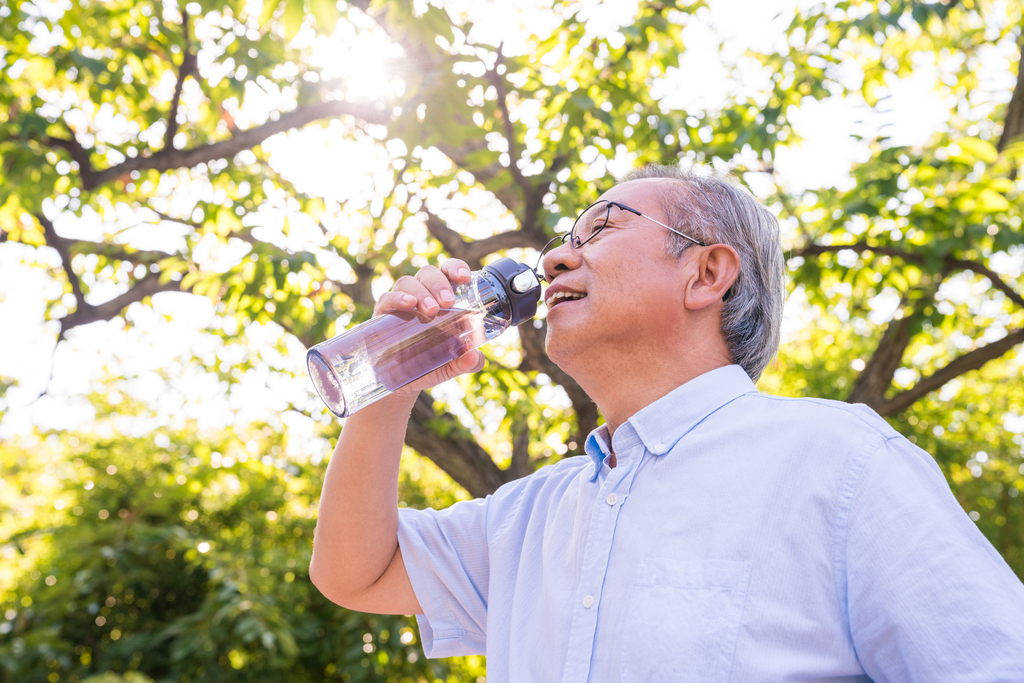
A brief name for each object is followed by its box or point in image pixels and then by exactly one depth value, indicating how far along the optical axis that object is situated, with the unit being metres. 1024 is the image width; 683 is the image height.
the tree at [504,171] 3.35
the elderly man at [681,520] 0.86
